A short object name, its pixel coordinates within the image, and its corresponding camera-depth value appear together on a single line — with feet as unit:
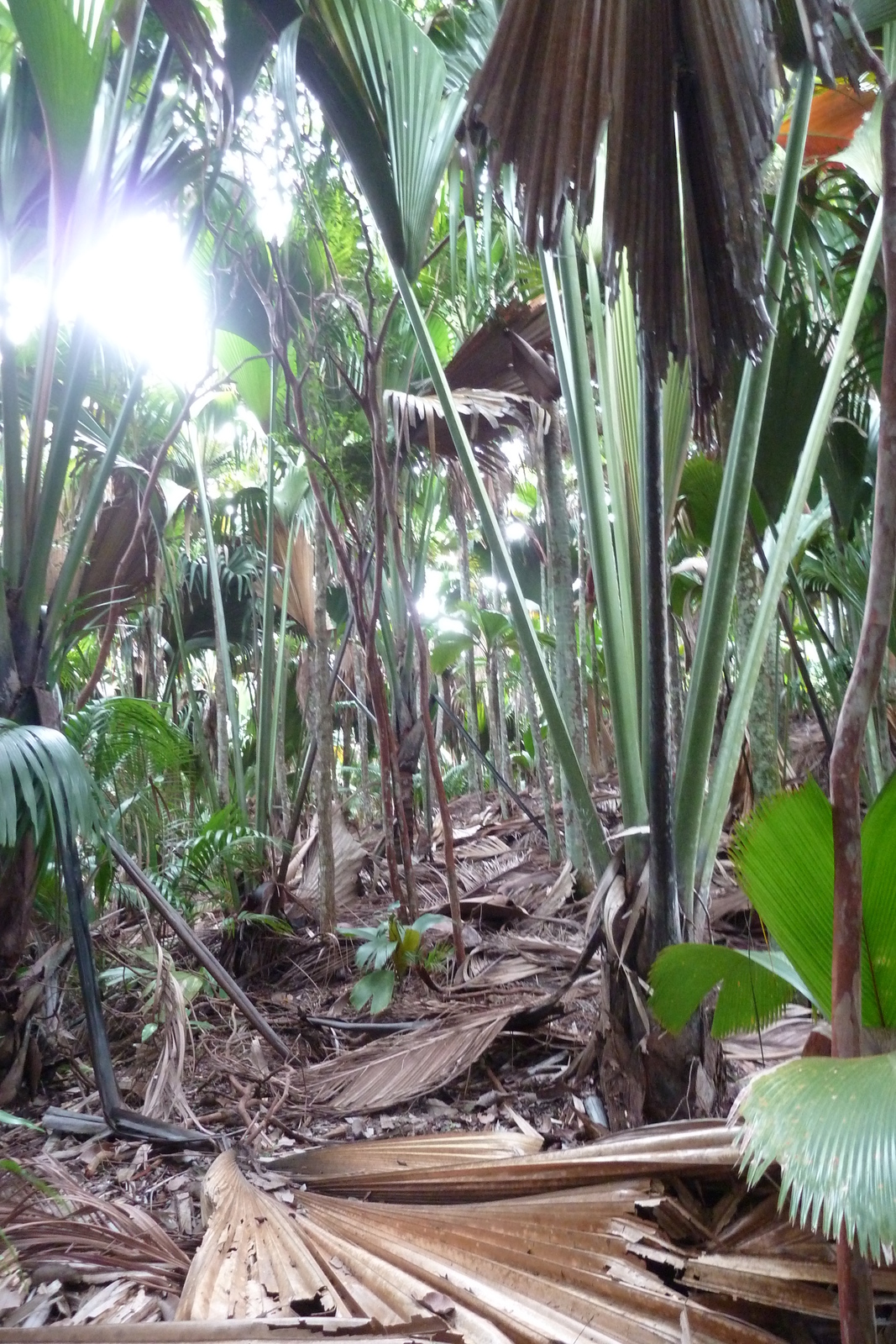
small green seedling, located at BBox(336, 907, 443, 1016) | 7.77
